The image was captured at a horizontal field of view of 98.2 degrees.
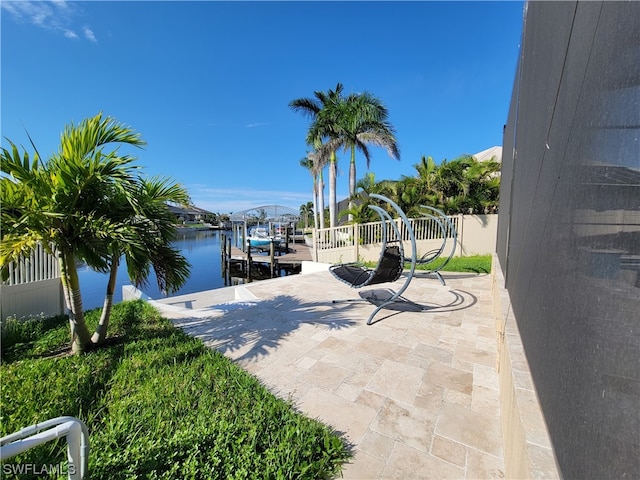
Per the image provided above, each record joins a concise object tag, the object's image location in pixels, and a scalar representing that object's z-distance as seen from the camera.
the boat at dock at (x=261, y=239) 24.43
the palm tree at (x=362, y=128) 12.63
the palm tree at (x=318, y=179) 13.59
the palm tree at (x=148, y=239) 2.98
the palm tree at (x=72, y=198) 2.70
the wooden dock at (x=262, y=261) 15.65
